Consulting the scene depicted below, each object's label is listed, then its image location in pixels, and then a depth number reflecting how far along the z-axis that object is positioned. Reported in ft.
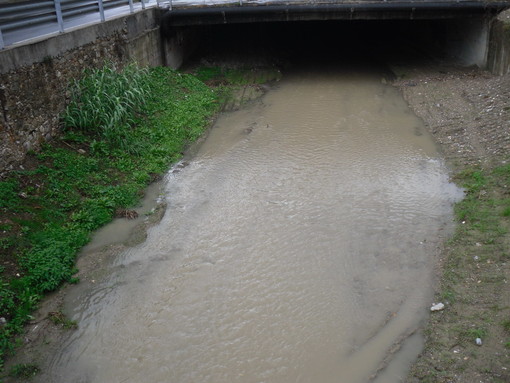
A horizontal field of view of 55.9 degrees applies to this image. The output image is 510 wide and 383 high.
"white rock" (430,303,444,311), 19.33
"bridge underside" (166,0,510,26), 44.19
